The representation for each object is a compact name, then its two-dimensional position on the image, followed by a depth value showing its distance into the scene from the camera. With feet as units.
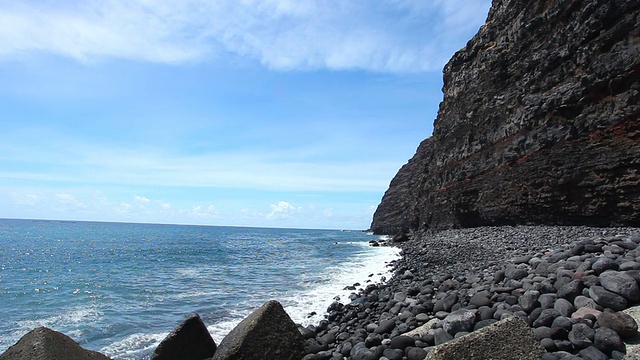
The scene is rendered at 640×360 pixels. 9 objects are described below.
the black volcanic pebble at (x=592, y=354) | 14.92
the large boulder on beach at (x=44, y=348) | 16.15
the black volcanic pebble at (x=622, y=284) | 18.58
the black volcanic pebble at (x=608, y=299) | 18.44
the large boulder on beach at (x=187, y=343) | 23.44
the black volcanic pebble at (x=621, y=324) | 15.89
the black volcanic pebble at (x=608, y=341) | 15.26
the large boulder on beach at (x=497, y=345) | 13.80
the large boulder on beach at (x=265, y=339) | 20.07
